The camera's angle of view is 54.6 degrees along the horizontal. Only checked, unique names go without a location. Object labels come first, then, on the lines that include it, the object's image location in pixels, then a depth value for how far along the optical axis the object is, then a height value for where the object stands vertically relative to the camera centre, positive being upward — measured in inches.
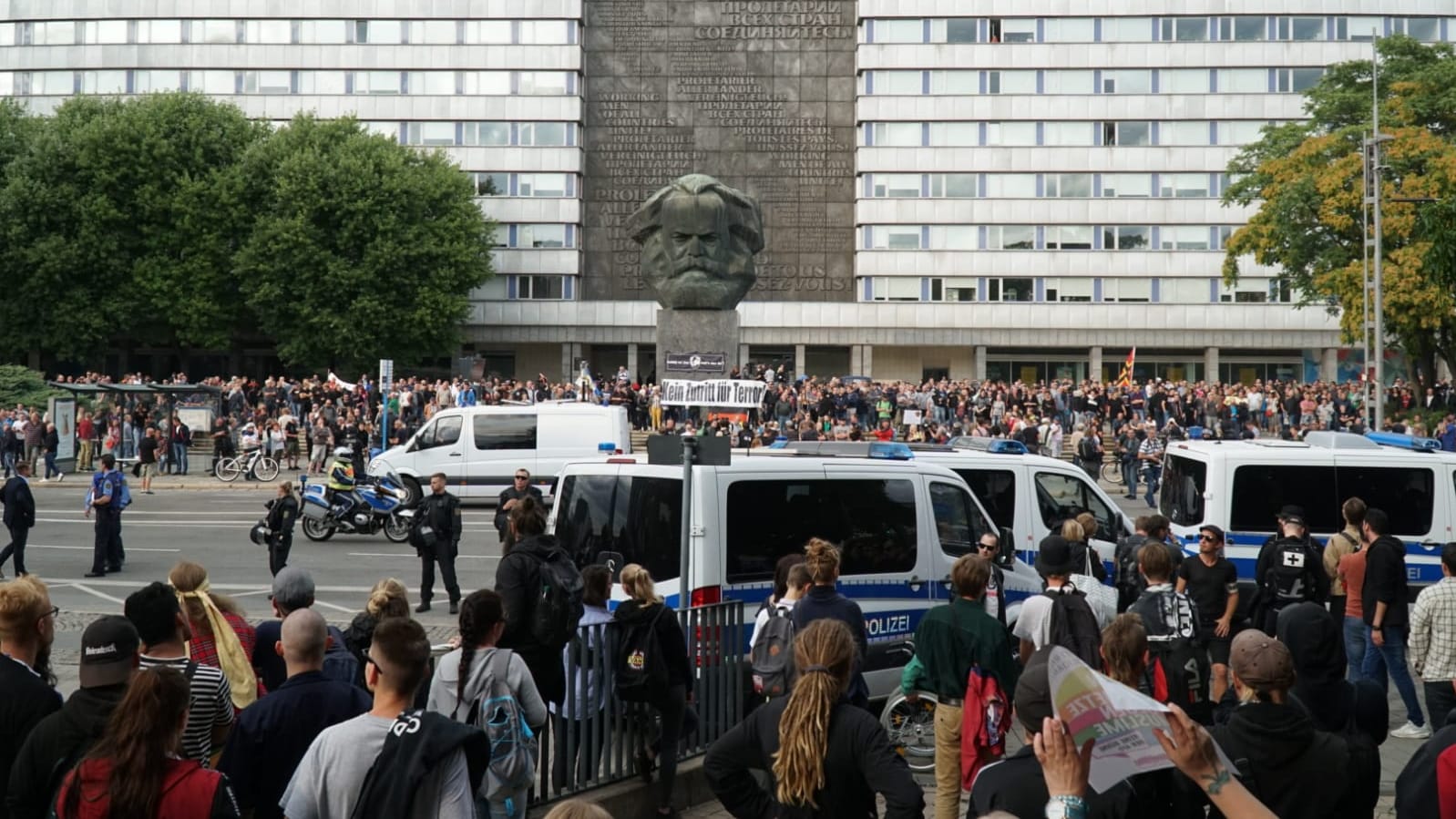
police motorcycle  901.2 -62.8
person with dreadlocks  173.2 -42.1
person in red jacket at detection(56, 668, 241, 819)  152.3 -39.3
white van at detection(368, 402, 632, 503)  1126.4 -21.7
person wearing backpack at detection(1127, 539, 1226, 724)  304.5 -48.0
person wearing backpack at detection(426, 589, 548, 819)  224.4 -45.8
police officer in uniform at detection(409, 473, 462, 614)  629.9 -54.3
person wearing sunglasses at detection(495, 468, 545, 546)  672.7 -37.9
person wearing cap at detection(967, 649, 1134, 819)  153.6 -40.7
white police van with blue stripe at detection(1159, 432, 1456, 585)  584.7 -29.6
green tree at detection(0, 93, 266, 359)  2140.7 +288.2
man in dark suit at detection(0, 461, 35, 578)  698.2 -47.7
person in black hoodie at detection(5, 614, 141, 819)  168.1 -38.1
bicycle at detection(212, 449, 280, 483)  1350.9 -51.6
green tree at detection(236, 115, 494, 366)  2166.6 +256.4
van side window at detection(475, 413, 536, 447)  1133.1 -12.4
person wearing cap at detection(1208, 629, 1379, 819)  169.9 -40.5
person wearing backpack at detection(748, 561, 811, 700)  285.0 -47.4
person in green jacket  278.5 -46.9
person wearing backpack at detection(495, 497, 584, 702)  285.0 -39.6
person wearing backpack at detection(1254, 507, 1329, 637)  431.2 -46.3
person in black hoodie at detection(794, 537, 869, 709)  293.7 -38.5
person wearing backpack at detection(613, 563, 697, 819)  298.8 -50.7
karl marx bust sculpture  1408.7 +176.0
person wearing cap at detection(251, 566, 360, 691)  243.6 -41.7
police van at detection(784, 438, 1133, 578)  569.9 -28.7
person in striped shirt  209.3 -37.6
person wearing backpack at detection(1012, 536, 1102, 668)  301.4 -42.6
